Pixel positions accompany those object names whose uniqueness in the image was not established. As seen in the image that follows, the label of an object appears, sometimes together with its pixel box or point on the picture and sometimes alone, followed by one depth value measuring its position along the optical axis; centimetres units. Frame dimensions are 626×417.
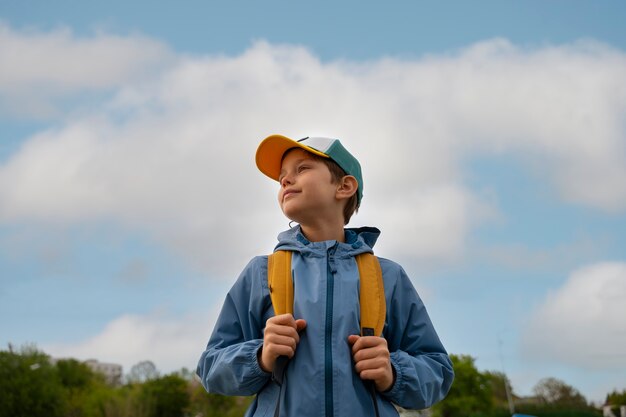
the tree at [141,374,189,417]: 7156
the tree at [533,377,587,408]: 5894
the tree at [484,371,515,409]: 6469
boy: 336
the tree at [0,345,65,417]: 5066
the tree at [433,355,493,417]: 6097
